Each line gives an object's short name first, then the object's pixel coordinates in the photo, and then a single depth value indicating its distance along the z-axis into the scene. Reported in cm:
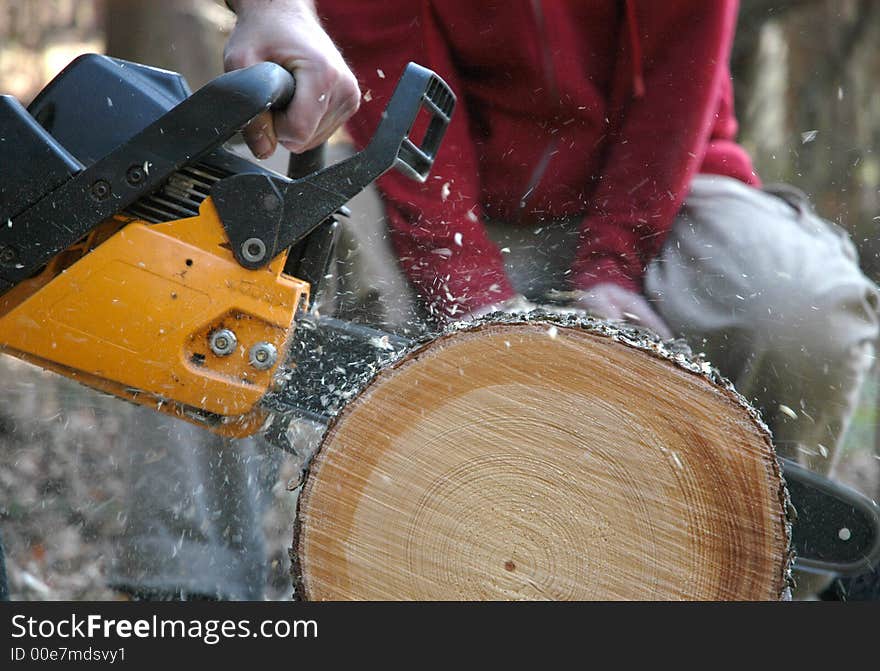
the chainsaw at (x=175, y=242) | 197
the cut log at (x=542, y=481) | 192
